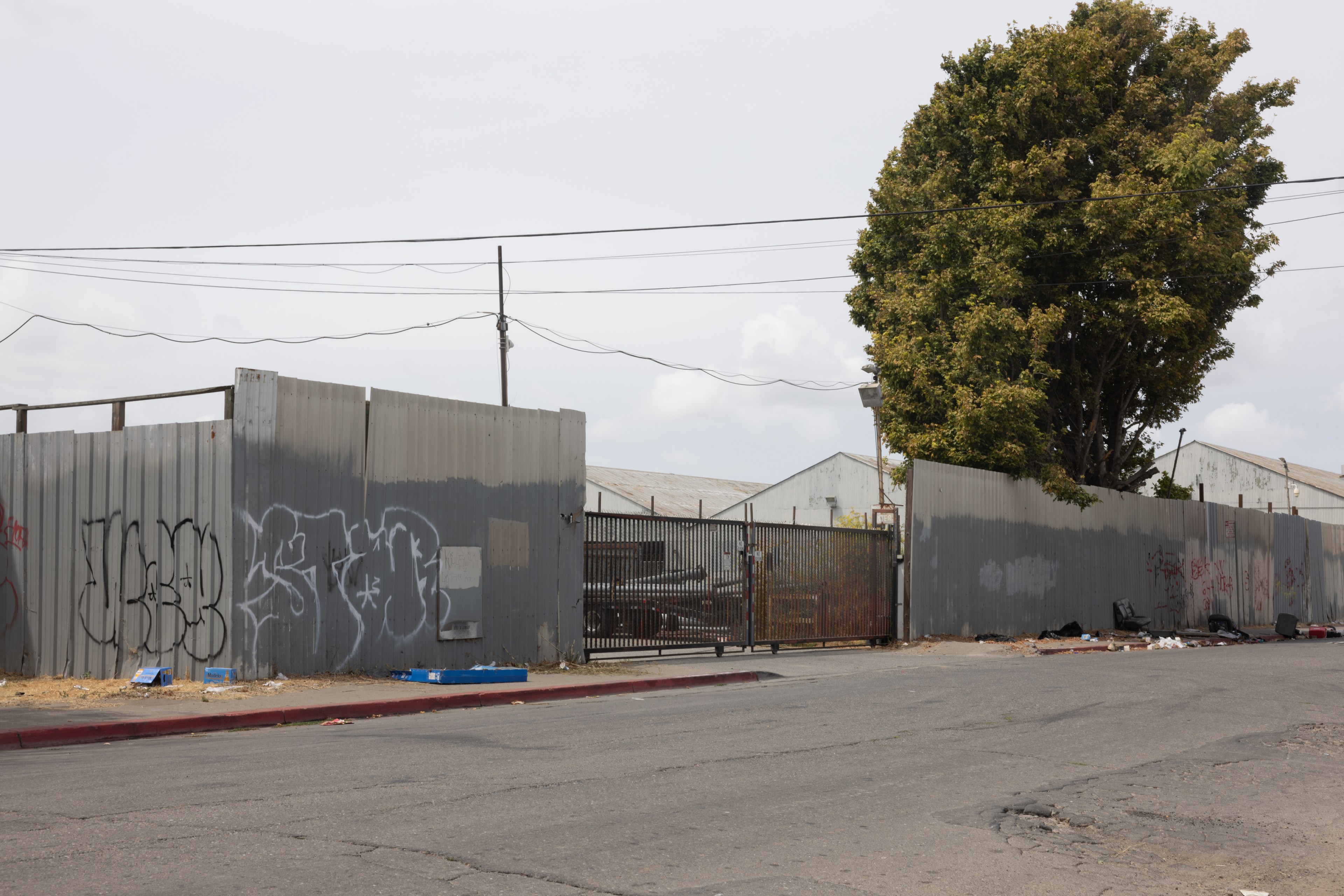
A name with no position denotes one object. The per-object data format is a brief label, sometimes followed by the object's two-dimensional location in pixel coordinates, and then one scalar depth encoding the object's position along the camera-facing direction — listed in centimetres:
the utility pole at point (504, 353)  3516
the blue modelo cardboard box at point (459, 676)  1387
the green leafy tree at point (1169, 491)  3509
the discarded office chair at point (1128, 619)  2781
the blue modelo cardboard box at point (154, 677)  1295
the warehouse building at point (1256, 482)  5856
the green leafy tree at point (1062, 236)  2466
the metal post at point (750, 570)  1986
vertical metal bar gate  1752
